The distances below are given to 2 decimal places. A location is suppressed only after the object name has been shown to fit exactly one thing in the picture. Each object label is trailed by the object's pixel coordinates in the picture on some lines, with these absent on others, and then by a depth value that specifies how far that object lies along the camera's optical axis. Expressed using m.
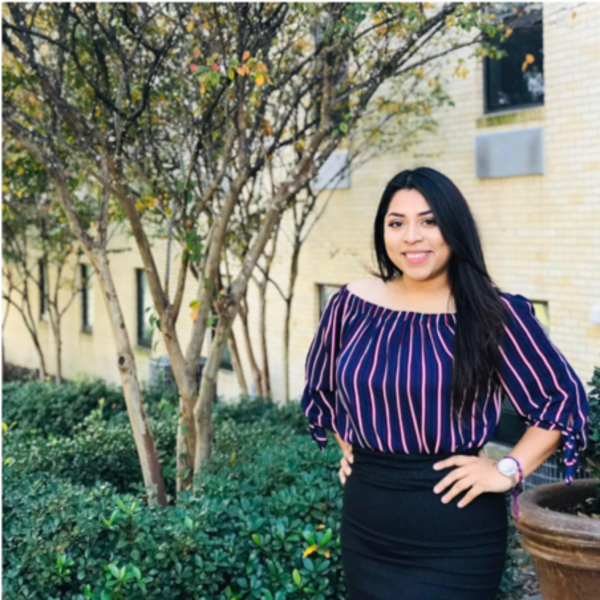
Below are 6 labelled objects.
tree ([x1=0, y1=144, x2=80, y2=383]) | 8.81
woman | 2.67
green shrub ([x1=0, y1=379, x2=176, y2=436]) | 9.48
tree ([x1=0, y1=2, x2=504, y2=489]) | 5.76
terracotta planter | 3.46
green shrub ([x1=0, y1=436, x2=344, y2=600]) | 4.12
